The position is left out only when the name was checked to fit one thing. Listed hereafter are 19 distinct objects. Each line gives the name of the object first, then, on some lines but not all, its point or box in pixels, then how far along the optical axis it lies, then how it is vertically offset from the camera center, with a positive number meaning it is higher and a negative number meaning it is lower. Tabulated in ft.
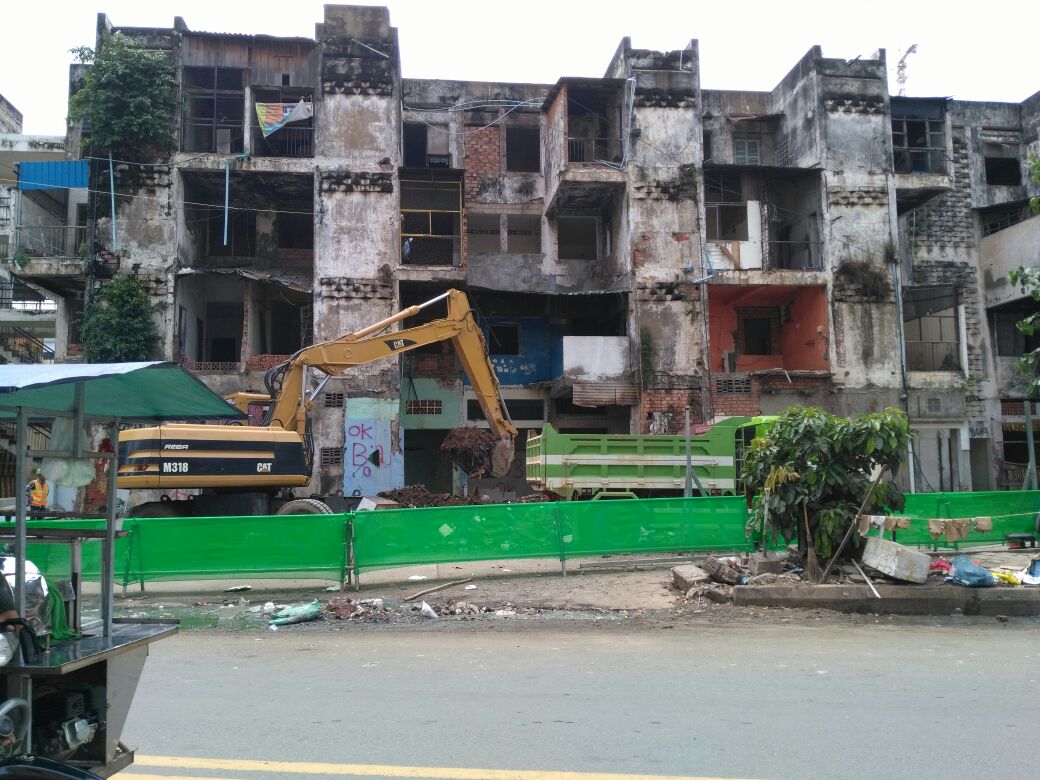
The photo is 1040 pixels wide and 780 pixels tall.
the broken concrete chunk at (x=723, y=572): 34.94 -5.40
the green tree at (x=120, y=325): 73.36 +12.42
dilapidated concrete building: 78.95 +21.89
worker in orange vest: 56.93 -2.12
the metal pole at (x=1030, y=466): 71.87 -2.22
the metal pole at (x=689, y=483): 50.19 -2.13
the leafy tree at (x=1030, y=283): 43.46 +8.67
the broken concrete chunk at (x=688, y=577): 35.63 -5.71
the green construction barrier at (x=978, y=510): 45.42 -3.98
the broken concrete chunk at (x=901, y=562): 32.07 -4.70
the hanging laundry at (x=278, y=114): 77.51 +33.04
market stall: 10.49 -2.62
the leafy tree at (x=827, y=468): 32.45 -0.95
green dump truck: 52.44 -0.85
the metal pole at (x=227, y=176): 74.54 +26.53
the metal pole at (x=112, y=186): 75.74 +25.81
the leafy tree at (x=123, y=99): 75.31 +33.95
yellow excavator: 45.85 +0.99
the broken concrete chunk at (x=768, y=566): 35.47 -5.21
